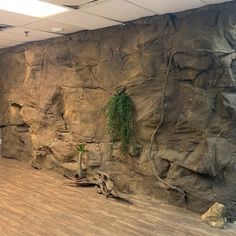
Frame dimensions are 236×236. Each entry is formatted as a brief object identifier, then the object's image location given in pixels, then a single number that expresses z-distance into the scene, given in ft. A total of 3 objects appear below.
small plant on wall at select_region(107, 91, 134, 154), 13.15
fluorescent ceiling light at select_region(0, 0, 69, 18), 10.31
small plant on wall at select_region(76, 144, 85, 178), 14.93
